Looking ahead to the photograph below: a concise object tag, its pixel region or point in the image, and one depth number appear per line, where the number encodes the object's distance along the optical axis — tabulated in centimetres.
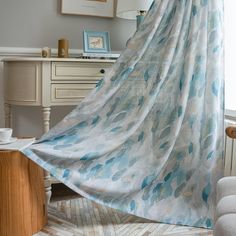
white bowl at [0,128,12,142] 176
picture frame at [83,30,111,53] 231
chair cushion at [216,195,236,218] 107
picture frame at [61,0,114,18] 245
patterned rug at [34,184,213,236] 182
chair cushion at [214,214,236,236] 93
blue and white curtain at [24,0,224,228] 189
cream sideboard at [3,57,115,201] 201
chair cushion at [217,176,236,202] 122
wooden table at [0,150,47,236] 167
